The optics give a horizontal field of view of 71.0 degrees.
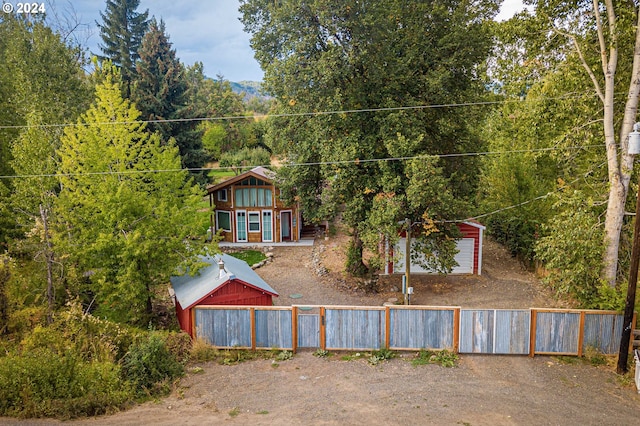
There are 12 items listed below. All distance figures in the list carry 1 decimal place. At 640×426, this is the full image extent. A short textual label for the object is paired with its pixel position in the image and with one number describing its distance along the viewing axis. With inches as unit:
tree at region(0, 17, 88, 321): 509.4
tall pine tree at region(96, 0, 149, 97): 1504.7
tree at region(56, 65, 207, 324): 523.5
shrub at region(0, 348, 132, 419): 352.2
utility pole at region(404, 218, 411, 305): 623.2
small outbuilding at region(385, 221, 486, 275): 780.0
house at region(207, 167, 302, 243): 1040.8
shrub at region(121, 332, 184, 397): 399.5
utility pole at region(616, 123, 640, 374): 411.5
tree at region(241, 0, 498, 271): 631.2
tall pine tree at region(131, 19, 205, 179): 1238.3
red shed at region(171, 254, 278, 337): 511.4
